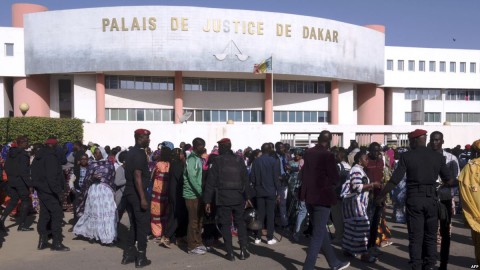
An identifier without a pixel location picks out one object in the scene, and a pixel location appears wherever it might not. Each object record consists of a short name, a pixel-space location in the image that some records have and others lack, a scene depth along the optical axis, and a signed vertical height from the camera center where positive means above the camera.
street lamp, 27.61 +1.23
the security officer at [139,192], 6.21 -0.90
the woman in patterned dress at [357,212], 6.47 -1.29
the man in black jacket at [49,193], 7.13 -1.05
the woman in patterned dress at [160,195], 7.85 -1.21
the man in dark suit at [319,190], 5.58 -0.81
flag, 31.06 +4.14
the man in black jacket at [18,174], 8.62 -0.91
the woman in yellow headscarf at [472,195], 5.02 -0.80
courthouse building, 30.48 +3.94
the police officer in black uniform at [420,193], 5.29 -0.81
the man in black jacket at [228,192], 6.51 -0.96
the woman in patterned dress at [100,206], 7.69 -1.38
